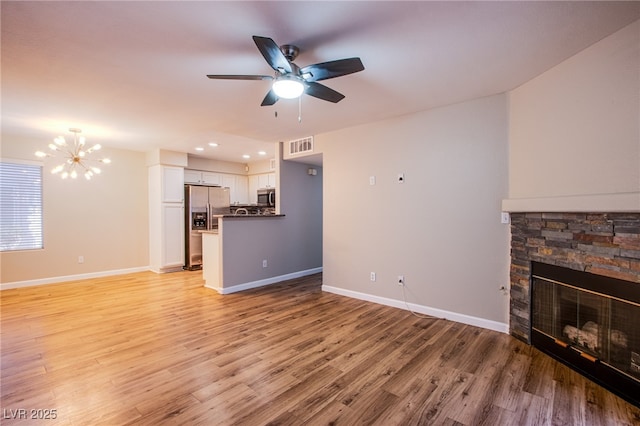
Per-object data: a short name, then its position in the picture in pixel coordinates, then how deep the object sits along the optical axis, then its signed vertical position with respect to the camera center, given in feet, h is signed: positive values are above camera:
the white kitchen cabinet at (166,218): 19.60 -0.47
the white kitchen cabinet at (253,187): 24.80 +2.06
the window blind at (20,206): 15.49 +0.35
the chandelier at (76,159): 15.88 +3.16
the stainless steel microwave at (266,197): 22.47 +1.10
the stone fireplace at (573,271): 6.39 -1.62
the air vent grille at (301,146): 15.49 +3.62
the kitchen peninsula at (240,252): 14.57 -2.22
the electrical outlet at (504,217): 9.67 -0.26
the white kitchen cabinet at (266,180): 23.41 +2.56
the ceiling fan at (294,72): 6.19 +3.28
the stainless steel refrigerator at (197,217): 20.70 -0.42
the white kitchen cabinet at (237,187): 24.04 +2.10
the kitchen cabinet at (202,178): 21.66 +2.64
